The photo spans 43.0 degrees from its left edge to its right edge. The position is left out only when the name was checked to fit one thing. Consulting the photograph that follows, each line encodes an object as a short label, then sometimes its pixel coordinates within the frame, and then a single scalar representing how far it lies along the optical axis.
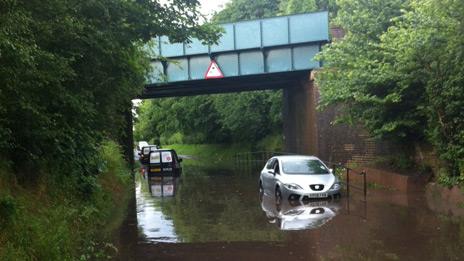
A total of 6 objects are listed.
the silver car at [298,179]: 16.62
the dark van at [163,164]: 31.81
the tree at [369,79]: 19.22
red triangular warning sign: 33.50
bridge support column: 33.75
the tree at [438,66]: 15.23
